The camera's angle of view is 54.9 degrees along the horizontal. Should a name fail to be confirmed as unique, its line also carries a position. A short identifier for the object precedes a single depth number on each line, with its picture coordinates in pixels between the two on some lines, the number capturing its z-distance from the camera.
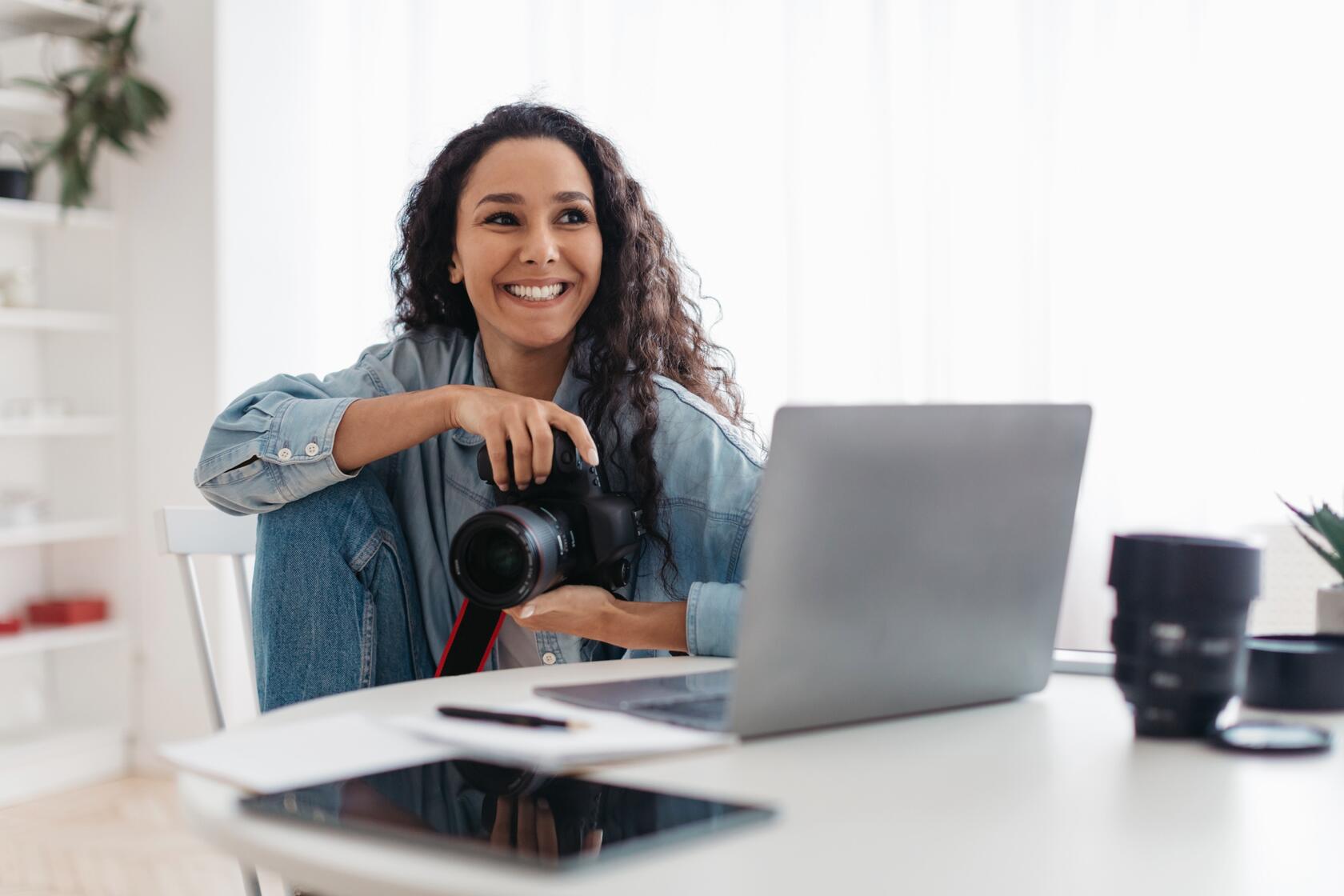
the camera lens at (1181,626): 0.75
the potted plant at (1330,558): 0.96
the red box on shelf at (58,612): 3.17
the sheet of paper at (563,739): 0.66
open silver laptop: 0.74
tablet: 0.56
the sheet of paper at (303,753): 0.65
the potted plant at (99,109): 3.06
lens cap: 0.77
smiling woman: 1.31
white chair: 1.49
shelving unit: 3.16
